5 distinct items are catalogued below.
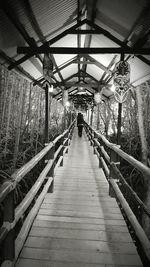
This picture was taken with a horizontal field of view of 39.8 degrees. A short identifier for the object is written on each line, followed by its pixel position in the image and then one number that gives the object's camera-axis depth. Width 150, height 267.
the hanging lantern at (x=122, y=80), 5.06
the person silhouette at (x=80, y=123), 13.32
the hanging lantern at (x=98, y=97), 11.49
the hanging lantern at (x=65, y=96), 11.75
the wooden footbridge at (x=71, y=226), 1.92
